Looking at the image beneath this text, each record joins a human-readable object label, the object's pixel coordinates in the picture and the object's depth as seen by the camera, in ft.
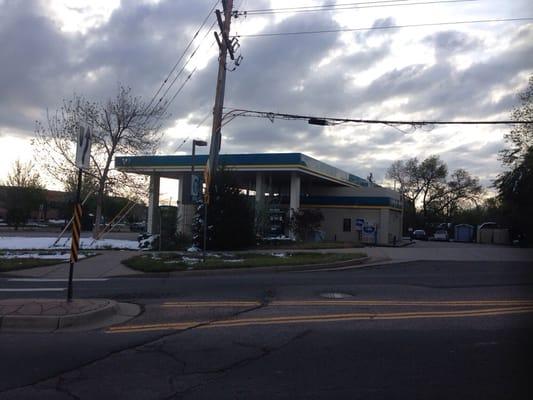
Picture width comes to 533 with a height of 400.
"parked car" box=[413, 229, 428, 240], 242.17
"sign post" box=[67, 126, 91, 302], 31.40
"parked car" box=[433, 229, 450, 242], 231.71
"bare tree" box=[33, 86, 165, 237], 93.91
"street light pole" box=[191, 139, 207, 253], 68.69
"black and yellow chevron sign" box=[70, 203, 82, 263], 31.19
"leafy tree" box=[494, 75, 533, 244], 128.06
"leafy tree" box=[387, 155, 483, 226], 287.69
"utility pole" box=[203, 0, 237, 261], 68.85
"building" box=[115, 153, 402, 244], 112.43
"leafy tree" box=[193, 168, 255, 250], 75.97
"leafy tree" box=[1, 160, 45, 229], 183.73
